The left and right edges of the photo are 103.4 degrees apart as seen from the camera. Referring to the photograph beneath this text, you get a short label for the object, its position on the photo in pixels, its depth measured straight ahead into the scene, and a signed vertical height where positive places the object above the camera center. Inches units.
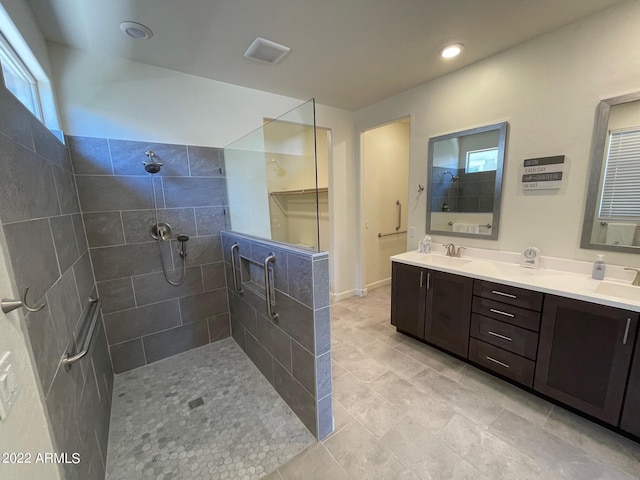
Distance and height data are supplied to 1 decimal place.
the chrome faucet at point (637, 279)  65.2 -22.8
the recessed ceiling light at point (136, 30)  66.4 +47.2
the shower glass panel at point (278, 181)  75.2 +8.1
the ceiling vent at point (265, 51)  76.2 +47.5
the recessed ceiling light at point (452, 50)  80.0 +47.1
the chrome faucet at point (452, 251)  102.7 -22.1
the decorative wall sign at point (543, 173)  77.3 +6.5
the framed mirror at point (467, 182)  91.0 +5.6
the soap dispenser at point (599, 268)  69.7 -20.9
